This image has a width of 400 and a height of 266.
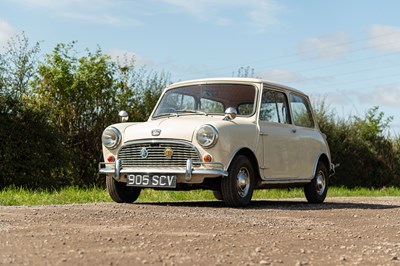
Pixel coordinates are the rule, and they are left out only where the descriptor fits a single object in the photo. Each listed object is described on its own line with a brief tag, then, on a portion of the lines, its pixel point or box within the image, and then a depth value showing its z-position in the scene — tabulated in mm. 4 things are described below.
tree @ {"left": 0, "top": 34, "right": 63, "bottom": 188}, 14445
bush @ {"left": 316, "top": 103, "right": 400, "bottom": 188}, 21703
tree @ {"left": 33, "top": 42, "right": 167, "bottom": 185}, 16625
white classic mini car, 8961
